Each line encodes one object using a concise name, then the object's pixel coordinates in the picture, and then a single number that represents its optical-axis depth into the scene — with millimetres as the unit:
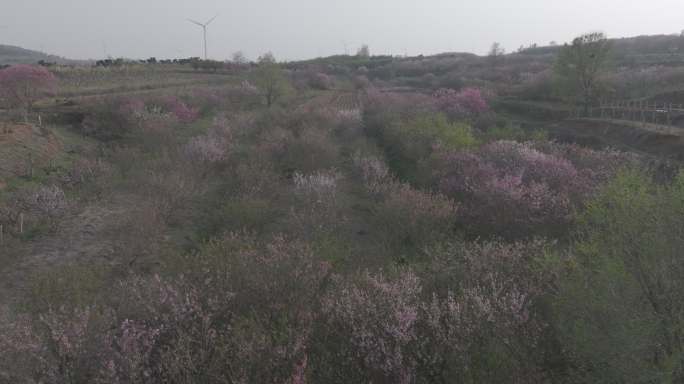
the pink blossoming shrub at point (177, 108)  31688
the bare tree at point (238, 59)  77138
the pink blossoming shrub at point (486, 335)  6266
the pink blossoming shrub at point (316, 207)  12313
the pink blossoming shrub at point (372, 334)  6180
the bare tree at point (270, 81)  41500
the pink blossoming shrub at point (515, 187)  12969
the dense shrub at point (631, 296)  5637
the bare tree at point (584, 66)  34875
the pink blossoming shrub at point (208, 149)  20344
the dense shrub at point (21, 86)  28078
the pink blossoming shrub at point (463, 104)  33562
